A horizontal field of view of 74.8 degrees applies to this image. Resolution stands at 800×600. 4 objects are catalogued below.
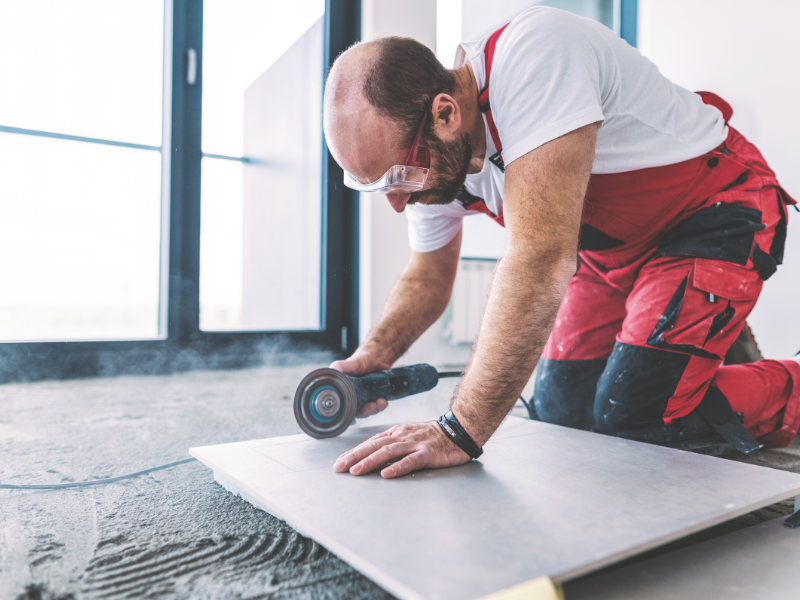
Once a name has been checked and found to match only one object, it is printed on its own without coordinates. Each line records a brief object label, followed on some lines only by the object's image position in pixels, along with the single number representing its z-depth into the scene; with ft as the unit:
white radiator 11.25
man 3.12
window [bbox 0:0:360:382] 9.57
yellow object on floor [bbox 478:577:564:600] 1.71
